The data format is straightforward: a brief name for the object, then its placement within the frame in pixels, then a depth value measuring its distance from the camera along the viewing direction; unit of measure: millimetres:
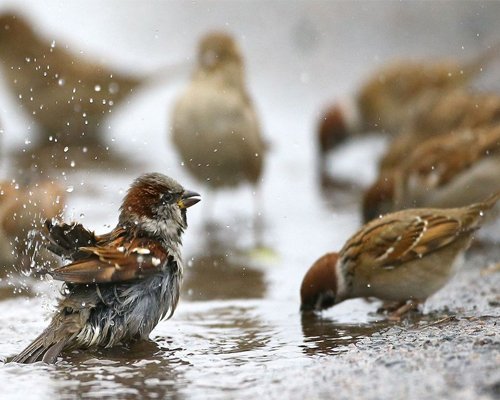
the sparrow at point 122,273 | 10234
